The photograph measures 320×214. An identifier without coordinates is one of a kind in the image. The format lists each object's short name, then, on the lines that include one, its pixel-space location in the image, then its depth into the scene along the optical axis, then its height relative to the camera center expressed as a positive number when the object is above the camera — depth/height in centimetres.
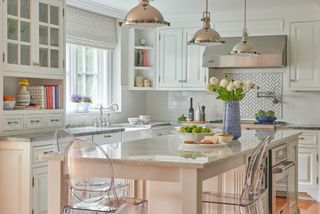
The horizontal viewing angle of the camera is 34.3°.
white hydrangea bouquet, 426 -3
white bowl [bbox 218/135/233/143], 379 -31
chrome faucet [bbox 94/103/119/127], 642 -32
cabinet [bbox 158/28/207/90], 735 +49
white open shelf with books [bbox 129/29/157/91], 751 +54
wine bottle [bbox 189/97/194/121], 741 -26
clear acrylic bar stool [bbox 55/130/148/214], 291 -56
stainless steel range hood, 664 +55
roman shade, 626 +86
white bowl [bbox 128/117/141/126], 696 -34
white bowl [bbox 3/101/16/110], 478 -9
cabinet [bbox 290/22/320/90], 660 +53
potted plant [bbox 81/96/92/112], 652 -10
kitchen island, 276 -41
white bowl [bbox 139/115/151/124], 704 -32
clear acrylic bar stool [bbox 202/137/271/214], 323 -67
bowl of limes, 378 -27
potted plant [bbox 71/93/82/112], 639 -7
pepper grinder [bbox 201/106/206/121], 739 -24
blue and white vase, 429 -18
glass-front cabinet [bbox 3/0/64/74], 474 +57
